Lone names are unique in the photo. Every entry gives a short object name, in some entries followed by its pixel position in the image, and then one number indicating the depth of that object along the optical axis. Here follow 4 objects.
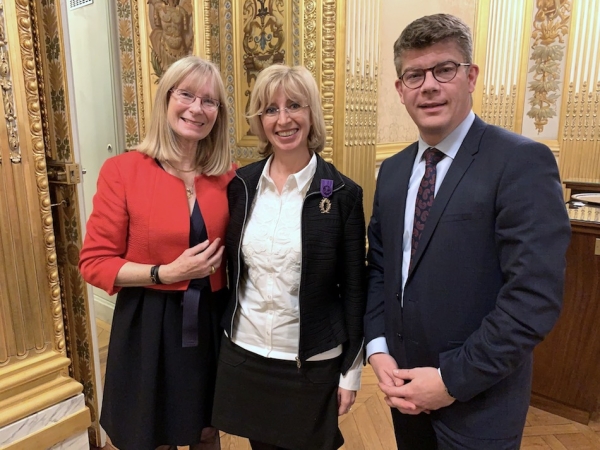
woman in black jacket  1.44
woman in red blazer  1.48
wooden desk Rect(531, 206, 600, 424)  2.50
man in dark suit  1.06
